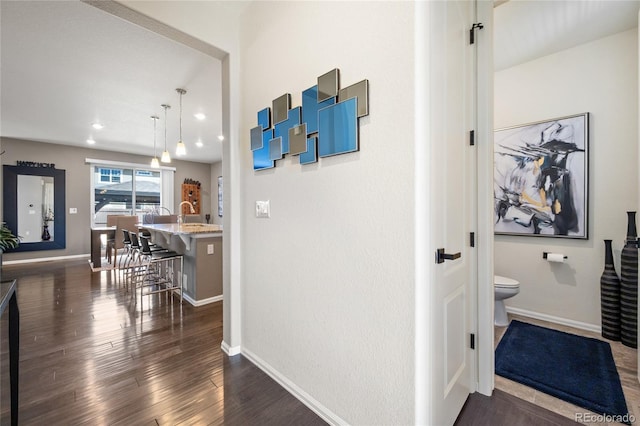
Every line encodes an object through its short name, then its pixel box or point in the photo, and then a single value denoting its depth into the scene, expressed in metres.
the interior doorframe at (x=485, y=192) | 1.75
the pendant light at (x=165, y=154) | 4.23
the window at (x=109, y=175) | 7.27
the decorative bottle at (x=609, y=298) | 2.38
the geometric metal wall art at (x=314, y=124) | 1.40
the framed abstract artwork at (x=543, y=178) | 2.63
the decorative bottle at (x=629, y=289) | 2.25
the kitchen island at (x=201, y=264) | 3.49
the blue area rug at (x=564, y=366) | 1.69
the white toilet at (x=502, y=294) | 2.57
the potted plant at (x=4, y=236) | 2.66
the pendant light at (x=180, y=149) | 4.13
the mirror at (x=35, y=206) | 5.93
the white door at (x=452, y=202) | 1.24
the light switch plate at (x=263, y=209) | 1.99
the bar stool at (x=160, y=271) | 3.62
